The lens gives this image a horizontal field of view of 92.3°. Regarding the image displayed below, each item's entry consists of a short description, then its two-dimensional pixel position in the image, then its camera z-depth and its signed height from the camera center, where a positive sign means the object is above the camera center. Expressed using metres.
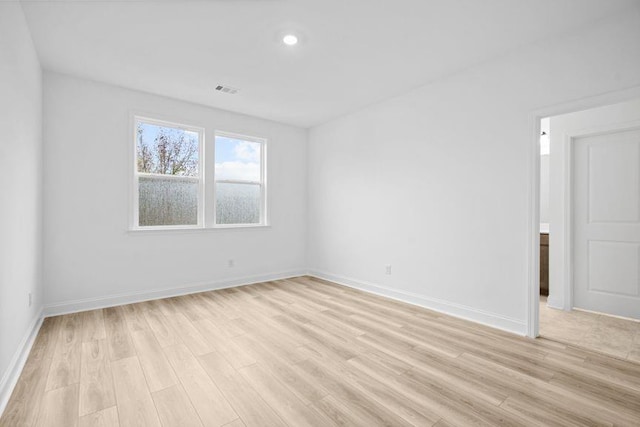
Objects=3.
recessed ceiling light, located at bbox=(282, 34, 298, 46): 2.70 +1.54
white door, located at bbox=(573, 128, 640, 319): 3.30 -0.12
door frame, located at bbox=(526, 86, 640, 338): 2.81 -0.16
